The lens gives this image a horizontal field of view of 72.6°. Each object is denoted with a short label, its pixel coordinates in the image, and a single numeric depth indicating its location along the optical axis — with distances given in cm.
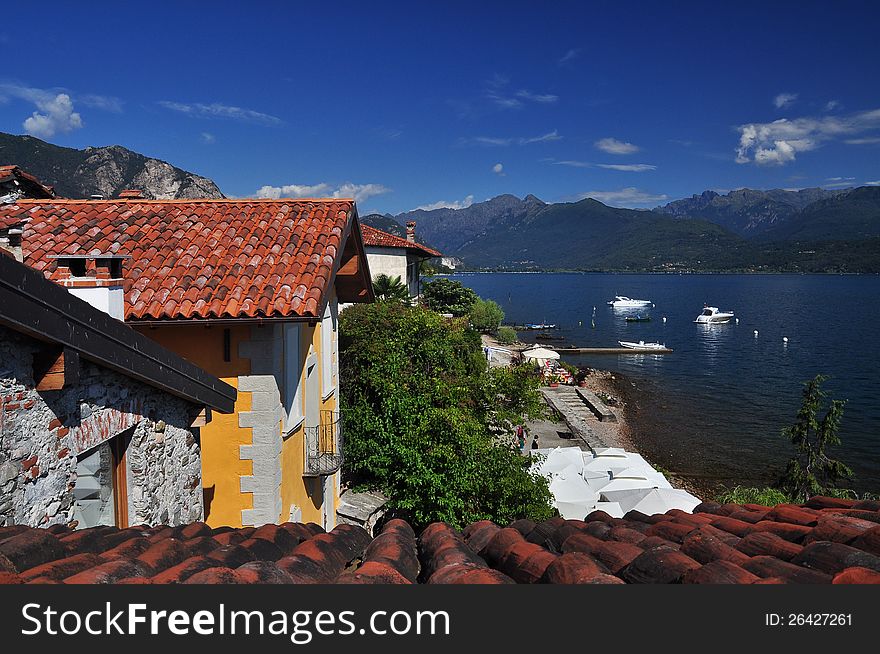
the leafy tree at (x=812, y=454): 2616
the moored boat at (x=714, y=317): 10412
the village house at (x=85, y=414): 379
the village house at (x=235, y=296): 840
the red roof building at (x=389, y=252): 3594
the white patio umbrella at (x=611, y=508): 1957
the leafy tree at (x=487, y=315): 7500
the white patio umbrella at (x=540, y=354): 5409
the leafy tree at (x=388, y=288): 3088
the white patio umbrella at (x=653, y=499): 1919
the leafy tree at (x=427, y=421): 1428
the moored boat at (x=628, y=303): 13412
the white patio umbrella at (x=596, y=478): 2203
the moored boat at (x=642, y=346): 7438
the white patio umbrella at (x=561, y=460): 2320
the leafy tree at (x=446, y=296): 5566
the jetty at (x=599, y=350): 7319
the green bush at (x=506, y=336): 7444
